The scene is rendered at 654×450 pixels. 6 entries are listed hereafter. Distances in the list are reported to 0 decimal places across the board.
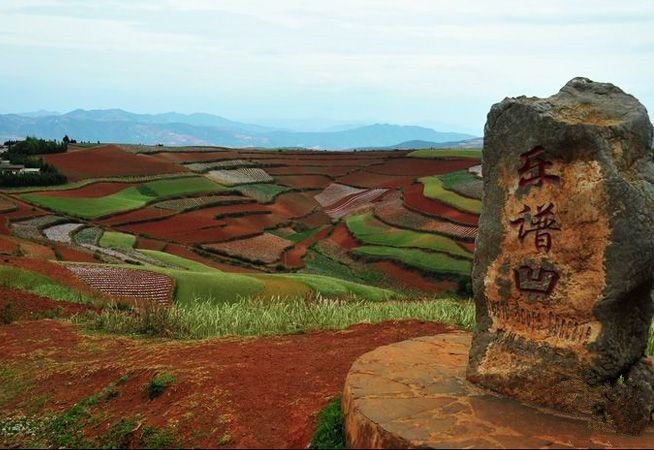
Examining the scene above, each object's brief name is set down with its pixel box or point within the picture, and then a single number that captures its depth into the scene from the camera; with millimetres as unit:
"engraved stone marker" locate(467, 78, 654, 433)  6609
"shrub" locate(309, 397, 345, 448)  6828
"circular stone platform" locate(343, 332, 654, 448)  5988
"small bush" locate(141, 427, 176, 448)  7312
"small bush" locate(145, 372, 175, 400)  8594
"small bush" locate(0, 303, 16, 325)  14233
